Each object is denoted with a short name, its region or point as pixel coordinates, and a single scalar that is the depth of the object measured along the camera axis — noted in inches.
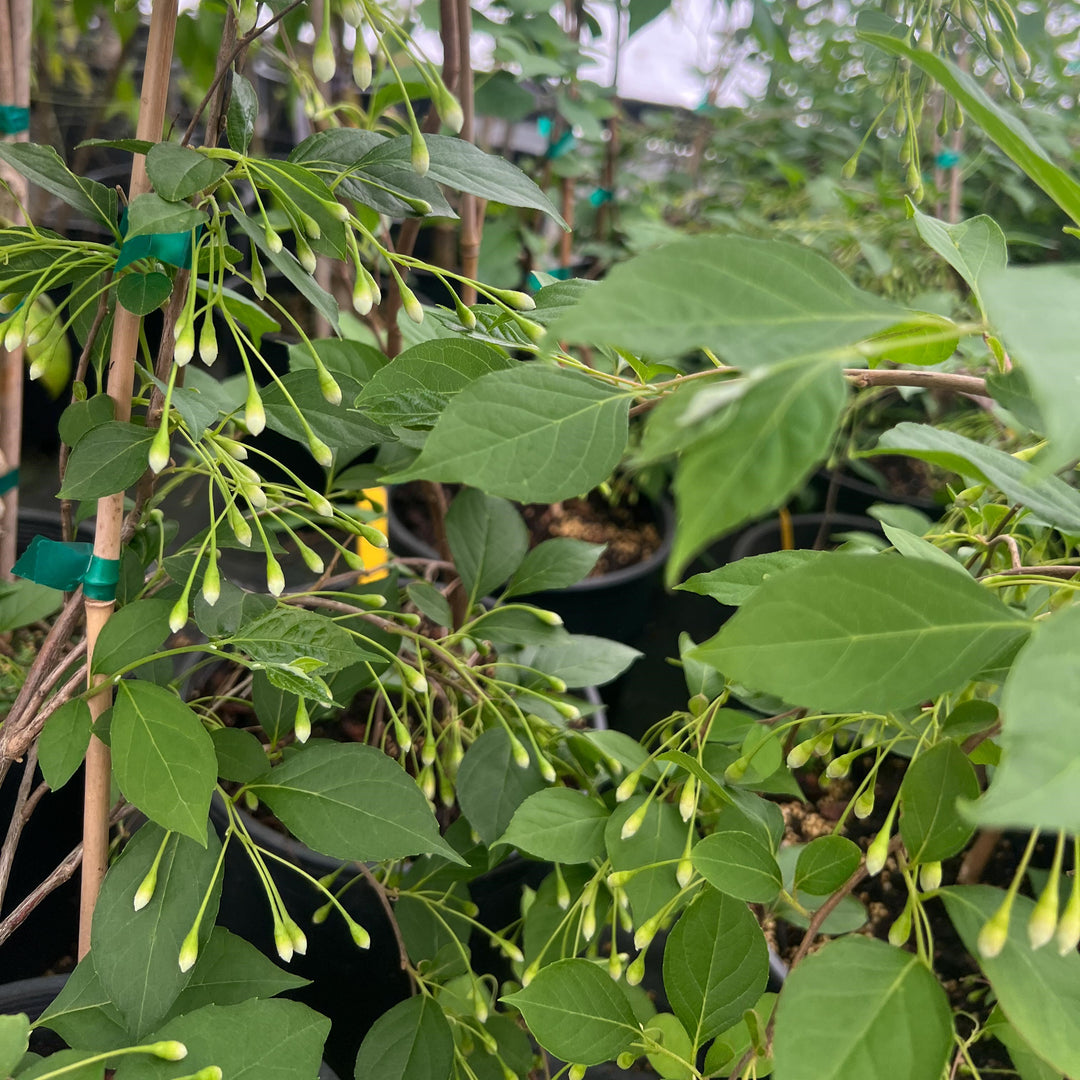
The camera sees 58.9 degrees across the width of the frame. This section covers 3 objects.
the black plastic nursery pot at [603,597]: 49.6
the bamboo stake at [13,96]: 29.5
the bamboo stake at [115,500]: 17.6
